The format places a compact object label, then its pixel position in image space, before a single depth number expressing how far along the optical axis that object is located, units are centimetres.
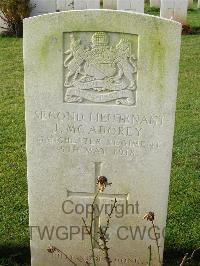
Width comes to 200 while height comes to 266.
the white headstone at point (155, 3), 1322
